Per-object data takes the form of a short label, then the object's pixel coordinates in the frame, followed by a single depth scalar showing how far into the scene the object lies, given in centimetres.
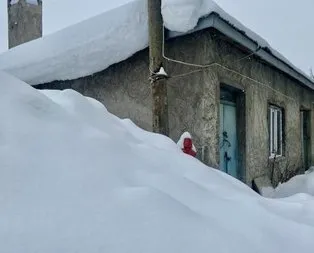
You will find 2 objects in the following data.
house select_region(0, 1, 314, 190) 518
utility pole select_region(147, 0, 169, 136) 457
